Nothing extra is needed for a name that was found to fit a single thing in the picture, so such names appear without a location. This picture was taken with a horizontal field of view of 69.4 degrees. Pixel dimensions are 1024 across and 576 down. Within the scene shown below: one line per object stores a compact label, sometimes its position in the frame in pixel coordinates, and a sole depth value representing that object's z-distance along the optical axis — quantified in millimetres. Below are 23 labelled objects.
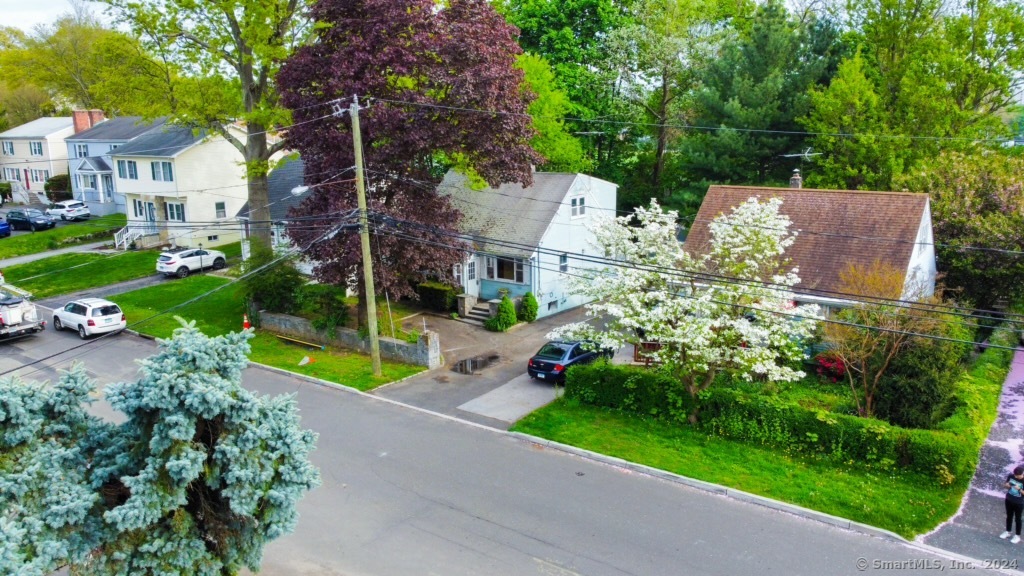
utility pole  21094
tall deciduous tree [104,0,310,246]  28672
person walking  13961
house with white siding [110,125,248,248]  42125
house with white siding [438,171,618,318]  30500
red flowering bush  22266
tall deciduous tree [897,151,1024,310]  24000
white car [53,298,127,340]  27125
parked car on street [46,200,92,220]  49969
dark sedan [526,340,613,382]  22734
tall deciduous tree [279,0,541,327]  23422
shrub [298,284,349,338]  26705
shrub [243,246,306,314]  27906
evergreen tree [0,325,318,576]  9688
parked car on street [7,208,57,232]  47375
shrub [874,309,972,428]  17875
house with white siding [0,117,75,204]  58250
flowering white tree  17656
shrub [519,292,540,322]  29797
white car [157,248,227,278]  35719
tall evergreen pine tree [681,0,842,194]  34938
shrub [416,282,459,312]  30656
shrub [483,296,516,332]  28594
